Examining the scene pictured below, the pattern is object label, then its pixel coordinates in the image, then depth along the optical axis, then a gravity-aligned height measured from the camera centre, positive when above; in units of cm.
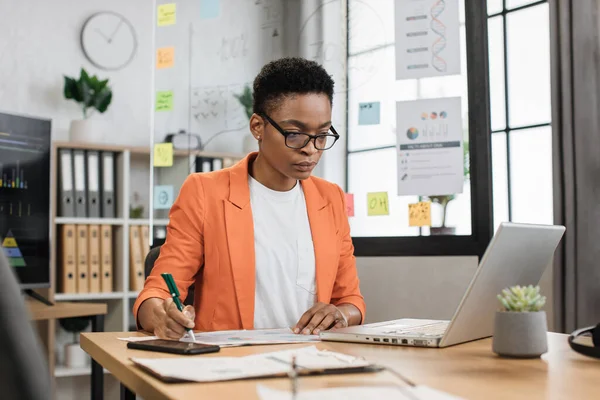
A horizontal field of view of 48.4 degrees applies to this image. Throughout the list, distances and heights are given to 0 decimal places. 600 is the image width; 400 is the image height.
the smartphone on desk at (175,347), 109 -21
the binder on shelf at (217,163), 356 +32
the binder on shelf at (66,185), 369 +22
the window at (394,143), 249 +31
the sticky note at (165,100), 350 +65
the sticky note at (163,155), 344 +36
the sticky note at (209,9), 332 +107
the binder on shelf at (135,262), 387 -22
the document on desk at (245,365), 87 -20
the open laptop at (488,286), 115 -12
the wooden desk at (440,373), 83 -22
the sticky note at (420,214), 259 +3
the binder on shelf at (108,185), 382 +22
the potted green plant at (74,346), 371 -68
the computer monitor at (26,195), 306 +14
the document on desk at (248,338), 121 -22
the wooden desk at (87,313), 261 -37
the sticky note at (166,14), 341 +107
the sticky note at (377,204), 269 +7
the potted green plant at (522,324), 109 -17
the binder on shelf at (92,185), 377 +22
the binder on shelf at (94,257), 374 -19
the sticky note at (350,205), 279 +7
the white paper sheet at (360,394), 73 -19
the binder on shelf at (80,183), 372 +23
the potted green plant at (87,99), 387 +74
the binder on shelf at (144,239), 392 -9
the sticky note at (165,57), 347 +87
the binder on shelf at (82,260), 371 -20
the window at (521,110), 279 +48
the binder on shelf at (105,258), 378 -19
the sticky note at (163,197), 342 +14
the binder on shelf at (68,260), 366 -20
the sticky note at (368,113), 271 +45
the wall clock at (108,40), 420 +117
